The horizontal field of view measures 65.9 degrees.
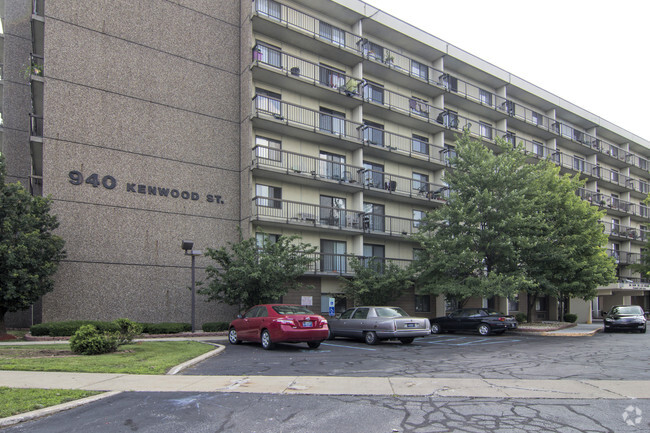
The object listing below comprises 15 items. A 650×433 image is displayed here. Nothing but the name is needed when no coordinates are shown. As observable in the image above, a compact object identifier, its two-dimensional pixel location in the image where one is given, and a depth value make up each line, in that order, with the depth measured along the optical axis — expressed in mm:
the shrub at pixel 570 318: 34719
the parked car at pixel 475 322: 23438
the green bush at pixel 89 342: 12539
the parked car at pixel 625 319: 26203
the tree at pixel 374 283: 24641
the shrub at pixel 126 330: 13902
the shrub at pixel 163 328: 19469
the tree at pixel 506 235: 25125
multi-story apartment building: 20625
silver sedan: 17031
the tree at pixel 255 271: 20047
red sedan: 14867
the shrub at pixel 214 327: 20969
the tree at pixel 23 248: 16484
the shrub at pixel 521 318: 31750
